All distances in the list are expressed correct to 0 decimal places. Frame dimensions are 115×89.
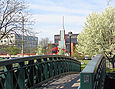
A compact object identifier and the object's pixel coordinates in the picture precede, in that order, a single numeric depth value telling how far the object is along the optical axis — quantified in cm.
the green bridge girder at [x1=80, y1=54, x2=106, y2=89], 293
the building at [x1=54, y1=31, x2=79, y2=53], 8875
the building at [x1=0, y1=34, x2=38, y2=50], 1646
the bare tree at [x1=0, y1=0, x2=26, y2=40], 1577
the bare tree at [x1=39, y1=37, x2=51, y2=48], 10006
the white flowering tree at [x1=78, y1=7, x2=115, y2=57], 2762
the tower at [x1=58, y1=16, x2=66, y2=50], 5878
